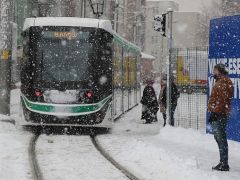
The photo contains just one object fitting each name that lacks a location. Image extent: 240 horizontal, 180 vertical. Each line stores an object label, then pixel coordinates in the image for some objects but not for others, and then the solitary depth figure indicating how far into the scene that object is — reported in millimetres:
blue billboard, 14266
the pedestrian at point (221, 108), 10641
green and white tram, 15977
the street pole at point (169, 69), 16514
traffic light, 16609
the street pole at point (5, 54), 19062
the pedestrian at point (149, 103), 21266
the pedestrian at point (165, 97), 18150
